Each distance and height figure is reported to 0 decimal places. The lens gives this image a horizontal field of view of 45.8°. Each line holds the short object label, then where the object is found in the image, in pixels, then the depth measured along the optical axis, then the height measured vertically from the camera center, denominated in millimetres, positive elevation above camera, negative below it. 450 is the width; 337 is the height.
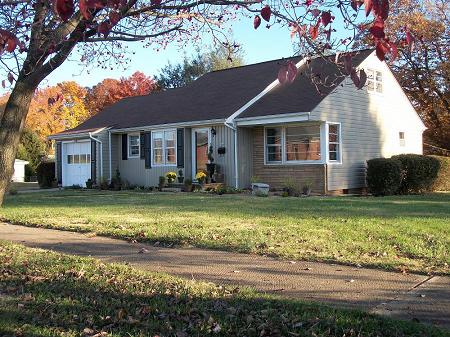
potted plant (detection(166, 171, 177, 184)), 22042 -98
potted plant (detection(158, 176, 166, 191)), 22297 -324
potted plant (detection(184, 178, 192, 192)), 21080 -440
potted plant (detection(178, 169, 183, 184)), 22234 -125
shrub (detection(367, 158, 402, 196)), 19797 -174
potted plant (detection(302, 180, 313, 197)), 19261 -605
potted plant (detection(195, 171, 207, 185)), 20875 -128
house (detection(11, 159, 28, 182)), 46812 +509
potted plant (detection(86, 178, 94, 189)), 25469 -417
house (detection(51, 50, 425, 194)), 20234 +1740
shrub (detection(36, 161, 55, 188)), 28922 +49
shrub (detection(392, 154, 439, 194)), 20953 -46
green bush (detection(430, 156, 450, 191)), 23148 -286
